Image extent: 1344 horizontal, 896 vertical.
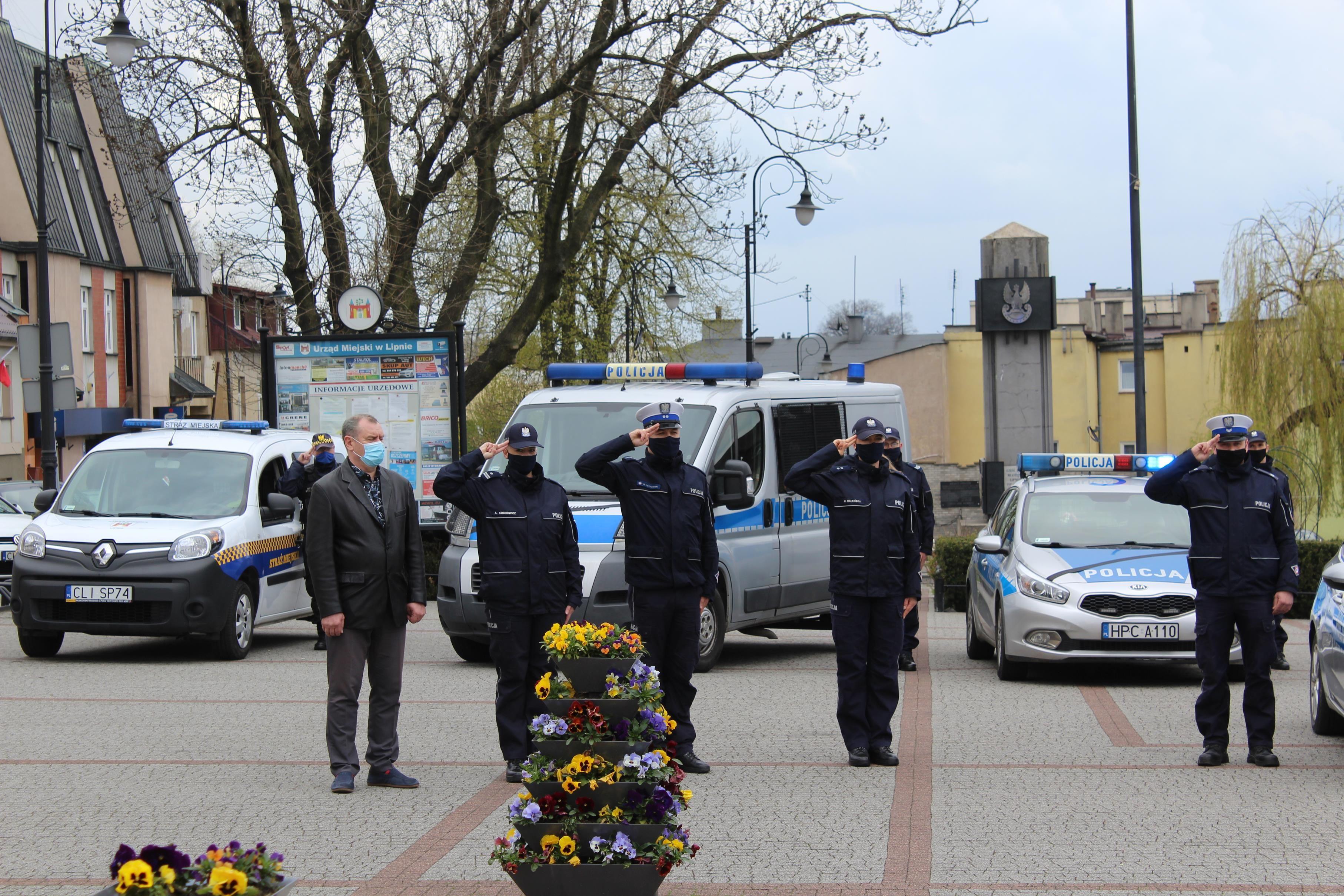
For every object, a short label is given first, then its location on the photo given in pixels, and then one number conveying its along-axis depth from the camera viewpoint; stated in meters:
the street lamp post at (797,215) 27.59
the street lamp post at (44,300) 21.48
